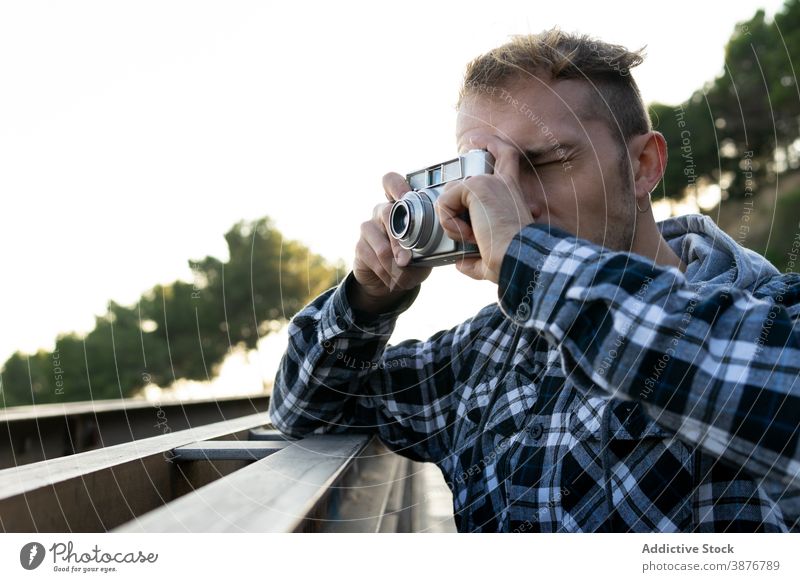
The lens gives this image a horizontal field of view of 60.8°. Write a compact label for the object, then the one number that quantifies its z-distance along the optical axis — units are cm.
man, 79
